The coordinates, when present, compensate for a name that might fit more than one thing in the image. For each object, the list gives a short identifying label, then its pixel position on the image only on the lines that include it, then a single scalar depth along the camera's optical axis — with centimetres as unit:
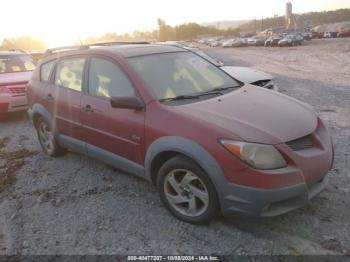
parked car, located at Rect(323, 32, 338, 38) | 5938
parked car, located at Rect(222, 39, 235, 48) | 5775
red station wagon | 310
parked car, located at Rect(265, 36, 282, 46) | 4566
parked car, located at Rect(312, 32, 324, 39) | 6419
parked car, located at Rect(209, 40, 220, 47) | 6794
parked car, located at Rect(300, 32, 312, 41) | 5671
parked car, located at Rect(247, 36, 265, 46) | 5322
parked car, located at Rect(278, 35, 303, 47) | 4197
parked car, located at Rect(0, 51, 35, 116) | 810
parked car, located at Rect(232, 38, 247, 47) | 5662
